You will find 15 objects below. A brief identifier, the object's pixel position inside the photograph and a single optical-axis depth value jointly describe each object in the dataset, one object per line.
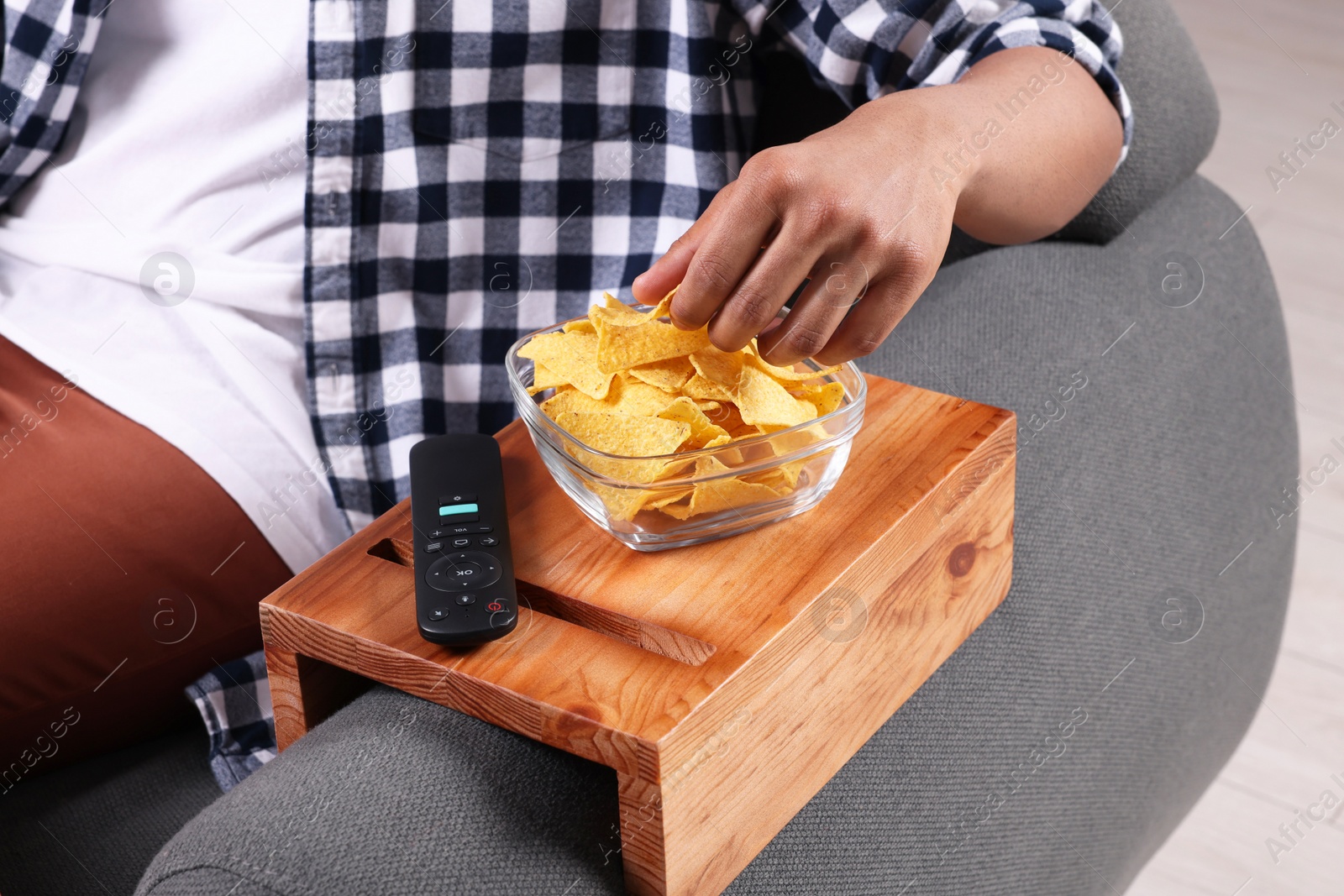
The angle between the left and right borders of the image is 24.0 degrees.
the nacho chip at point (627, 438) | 1.37
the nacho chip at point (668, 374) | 1.41
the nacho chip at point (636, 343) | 1.39
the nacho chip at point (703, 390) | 1.40
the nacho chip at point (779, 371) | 1.43
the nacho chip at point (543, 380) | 1.42
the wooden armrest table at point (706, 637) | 1.32
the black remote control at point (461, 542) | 1.35
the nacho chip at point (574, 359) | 1.41
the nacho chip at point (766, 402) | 1.39
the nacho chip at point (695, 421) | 1.39
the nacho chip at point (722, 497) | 1.38
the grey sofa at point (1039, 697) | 1.32
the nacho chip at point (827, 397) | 1.44
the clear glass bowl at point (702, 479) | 1.37
